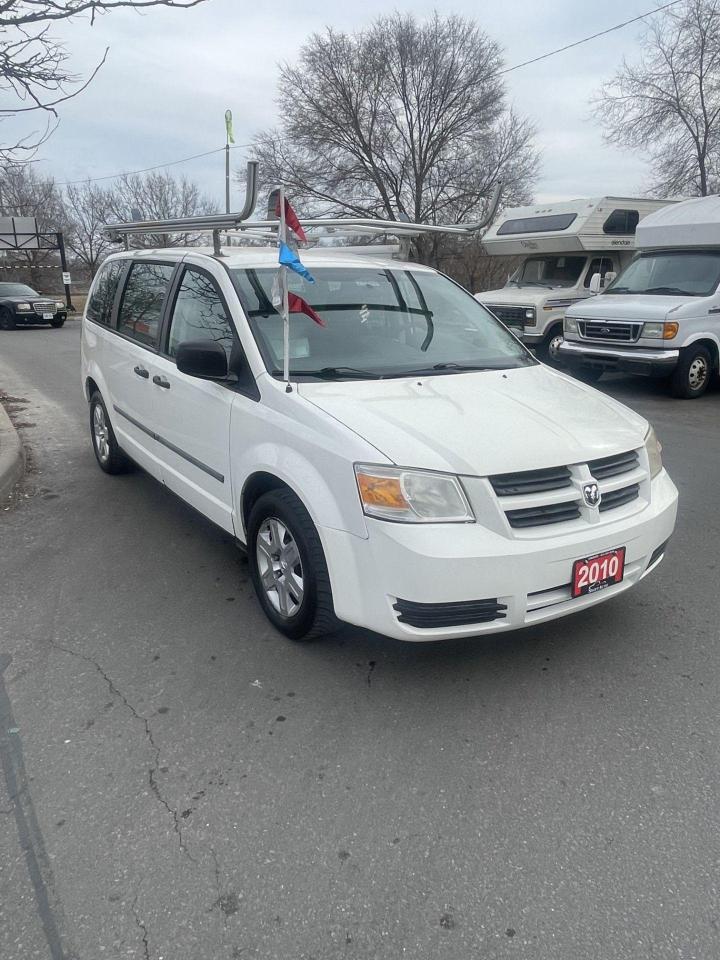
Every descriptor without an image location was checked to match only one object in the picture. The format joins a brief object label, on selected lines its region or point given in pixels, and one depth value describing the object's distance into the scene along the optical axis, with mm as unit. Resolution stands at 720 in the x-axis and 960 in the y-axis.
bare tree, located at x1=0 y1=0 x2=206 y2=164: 4633
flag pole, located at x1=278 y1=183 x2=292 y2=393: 3383
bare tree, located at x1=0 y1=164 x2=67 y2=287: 40312
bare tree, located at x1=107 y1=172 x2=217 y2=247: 48094
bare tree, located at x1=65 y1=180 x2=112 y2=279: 48250
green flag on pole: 22972
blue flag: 3395
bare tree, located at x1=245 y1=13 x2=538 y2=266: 30750
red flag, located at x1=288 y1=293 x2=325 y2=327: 3527
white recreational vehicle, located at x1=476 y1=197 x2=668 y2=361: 12352
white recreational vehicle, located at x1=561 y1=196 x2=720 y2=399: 9633
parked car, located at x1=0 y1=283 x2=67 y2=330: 23578
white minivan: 2852
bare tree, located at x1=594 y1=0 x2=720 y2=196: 22156
